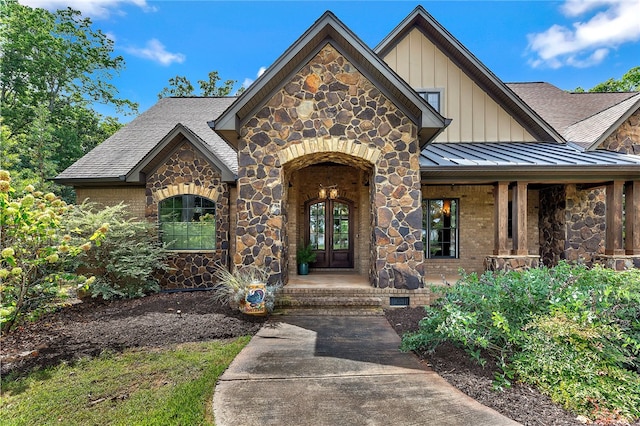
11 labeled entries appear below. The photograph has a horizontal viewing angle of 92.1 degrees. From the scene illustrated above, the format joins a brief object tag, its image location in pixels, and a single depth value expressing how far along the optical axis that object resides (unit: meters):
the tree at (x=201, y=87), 26.34
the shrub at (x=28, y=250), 3.83
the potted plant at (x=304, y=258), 9.29
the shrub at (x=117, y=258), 7.26
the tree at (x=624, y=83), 19.45
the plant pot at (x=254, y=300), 5.71
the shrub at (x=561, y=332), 2.97
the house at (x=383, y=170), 6.55
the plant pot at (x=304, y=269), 9.26
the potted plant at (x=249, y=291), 5.73
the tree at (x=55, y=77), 15.70
